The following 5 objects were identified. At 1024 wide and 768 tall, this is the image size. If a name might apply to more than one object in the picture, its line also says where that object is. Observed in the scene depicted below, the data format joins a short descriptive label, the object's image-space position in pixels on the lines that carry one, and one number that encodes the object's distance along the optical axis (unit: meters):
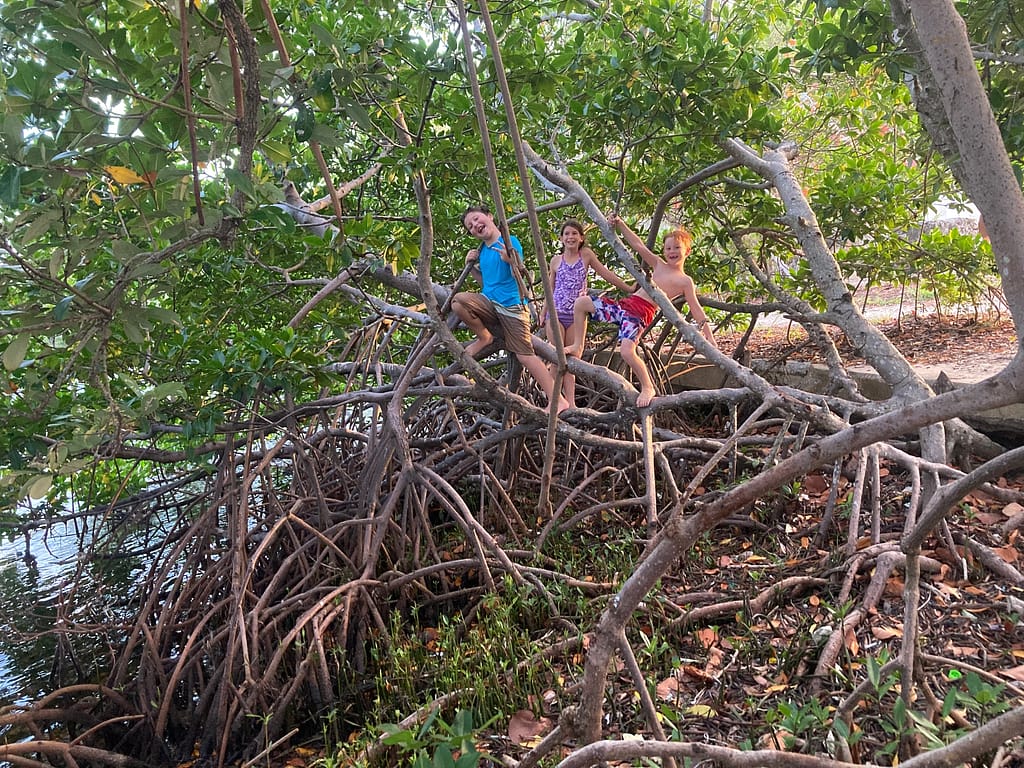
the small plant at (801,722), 1.51
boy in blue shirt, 3.60
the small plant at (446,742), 0.92
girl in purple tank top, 3.82
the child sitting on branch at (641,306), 3.79
